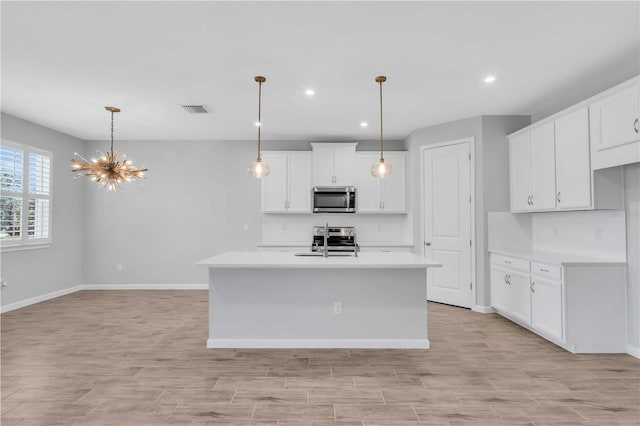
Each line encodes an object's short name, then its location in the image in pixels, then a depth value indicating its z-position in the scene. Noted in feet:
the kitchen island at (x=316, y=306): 11.09
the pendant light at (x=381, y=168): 11.35
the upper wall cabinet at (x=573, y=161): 10.79
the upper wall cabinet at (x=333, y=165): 19.21
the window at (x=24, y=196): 15.42
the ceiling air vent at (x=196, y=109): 14.42
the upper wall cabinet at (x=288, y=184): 19.31
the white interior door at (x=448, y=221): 15.88
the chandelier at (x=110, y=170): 13.04
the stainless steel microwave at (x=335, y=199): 18.93
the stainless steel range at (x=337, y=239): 18.81
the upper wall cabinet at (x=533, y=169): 12.44
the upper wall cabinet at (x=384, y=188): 19.25
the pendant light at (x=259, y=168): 11.34
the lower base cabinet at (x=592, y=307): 10.48
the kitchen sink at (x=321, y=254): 12.16
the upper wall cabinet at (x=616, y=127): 9.12
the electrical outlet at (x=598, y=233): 11.34
